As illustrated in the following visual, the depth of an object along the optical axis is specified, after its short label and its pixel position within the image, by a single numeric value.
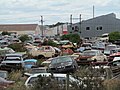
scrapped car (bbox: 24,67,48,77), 23.00
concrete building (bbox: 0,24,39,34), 153.88
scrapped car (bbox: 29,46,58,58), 41.66
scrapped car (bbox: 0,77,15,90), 17.09
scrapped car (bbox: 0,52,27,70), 28.56
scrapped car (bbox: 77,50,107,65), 30.53
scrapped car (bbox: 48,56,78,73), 24.89
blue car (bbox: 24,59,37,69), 30.05
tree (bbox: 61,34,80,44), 72.56
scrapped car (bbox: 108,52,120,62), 32.96
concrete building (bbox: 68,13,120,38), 107.56
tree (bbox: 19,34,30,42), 83.88
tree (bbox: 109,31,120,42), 79.94
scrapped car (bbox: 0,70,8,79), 20.86
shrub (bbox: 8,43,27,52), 48.89
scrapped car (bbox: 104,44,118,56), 43.88
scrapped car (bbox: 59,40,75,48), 54.04
